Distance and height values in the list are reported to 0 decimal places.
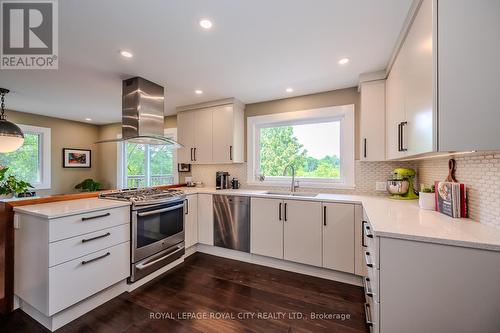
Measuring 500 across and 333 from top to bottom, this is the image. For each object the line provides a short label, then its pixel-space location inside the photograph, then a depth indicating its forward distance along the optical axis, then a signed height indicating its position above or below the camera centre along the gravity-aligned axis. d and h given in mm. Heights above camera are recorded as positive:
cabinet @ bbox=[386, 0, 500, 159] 993 +461
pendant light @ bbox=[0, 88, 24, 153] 2644 +394
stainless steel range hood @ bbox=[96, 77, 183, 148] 2498 +682
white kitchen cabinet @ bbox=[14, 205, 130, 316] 1545 -743
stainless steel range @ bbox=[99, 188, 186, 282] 2123 -688
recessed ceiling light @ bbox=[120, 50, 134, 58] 1943 +1073
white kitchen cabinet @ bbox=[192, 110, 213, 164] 3471 +506
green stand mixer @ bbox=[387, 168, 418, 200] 2258 -209
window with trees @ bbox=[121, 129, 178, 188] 4406 +32
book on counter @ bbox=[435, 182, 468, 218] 1438 -239
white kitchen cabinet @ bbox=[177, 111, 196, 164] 3639 +557
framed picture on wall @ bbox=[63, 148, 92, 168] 4750 +208
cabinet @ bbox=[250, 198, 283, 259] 2569 -775
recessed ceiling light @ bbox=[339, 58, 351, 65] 2074 +1069
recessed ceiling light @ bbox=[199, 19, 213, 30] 1530 +1074
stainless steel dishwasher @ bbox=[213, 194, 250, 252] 2773 -766
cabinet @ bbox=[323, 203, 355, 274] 2209 -764
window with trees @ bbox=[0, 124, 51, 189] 3965 +158
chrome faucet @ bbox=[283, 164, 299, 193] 2963 -274
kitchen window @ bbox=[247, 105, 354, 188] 2830 +287
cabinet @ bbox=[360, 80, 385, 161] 2352 +529
